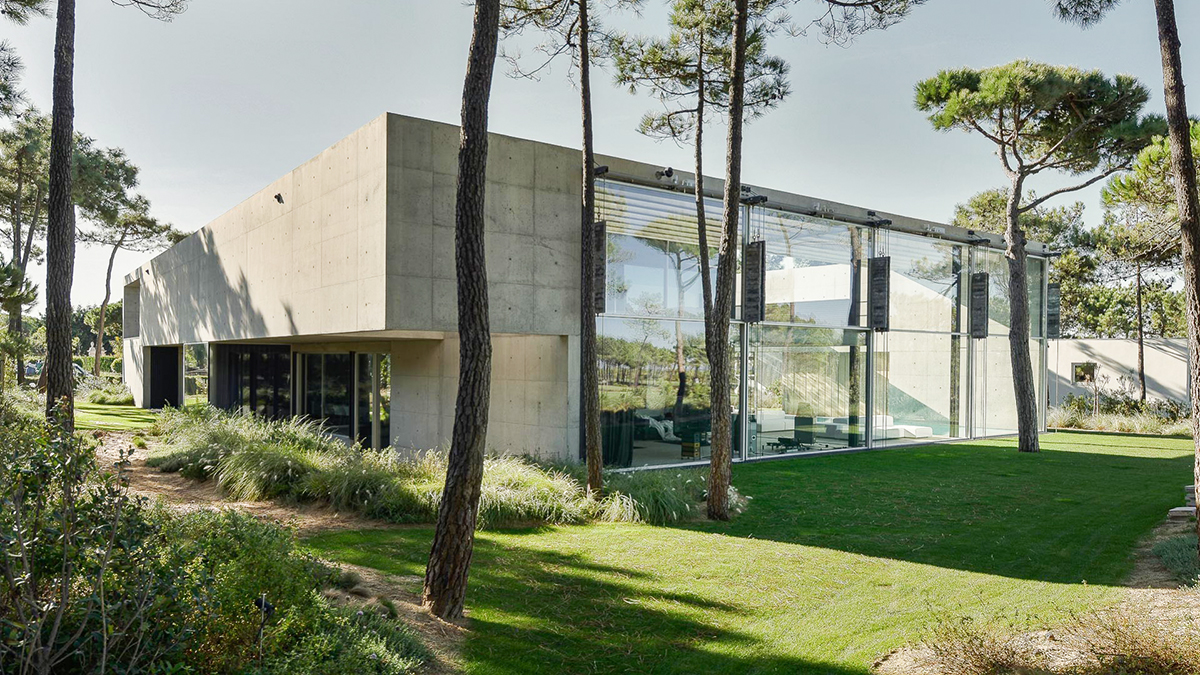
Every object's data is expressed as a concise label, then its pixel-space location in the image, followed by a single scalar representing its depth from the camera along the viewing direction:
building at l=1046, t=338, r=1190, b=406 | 25.95
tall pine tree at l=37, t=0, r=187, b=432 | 10.23
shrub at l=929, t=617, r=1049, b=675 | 4.48
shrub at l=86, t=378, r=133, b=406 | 27.97
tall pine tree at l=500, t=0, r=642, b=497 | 9.55
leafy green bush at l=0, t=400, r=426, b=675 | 3.16
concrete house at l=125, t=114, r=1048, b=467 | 10.77
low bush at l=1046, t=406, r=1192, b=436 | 21.72
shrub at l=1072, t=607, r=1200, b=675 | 4.33
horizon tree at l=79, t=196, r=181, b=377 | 34.34
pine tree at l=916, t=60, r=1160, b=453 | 16.58
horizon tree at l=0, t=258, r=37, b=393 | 14.08
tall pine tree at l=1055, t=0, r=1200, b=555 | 6.75
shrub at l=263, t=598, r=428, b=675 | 3.72
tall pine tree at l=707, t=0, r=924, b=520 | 8.93
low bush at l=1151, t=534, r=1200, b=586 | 6.41
